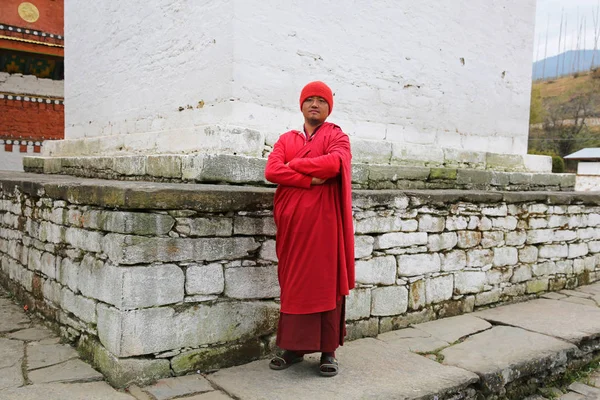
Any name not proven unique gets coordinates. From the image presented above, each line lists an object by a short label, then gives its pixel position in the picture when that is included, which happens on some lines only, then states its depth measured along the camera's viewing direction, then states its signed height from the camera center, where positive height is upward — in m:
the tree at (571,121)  34.41 +4.73
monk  2.81 -0.33
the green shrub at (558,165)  23.60 +0.73
